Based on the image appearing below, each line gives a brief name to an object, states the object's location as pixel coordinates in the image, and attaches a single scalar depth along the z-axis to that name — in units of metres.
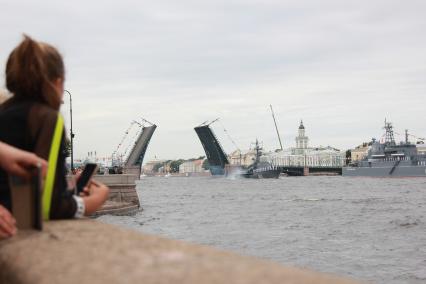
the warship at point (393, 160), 105.12
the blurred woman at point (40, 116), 2.34
